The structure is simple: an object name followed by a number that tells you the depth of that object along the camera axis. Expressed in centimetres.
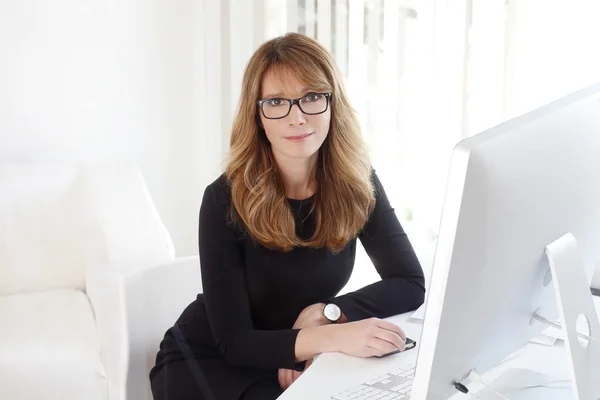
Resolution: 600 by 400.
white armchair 178
